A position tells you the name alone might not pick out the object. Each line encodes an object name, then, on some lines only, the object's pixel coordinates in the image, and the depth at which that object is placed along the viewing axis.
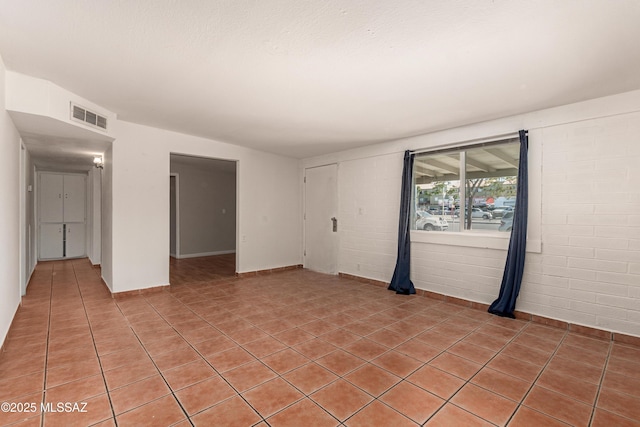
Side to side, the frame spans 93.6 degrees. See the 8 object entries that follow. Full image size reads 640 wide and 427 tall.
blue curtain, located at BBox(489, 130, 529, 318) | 3.51
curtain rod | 3.73
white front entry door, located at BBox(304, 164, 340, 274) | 5.98
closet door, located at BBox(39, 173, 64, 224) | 6.89
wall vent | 3.21
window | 3.87
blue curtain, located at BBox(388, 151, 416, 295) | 4.64
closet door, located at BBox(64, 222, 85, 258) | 7.19
